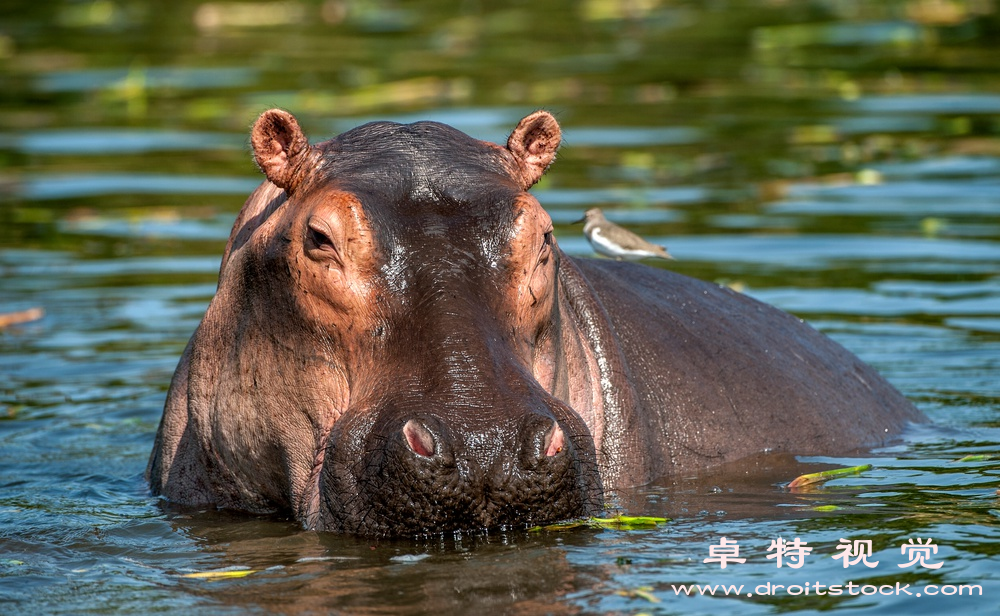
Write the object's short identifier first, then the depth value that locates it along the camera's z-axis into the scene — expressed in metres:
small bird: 21.27
